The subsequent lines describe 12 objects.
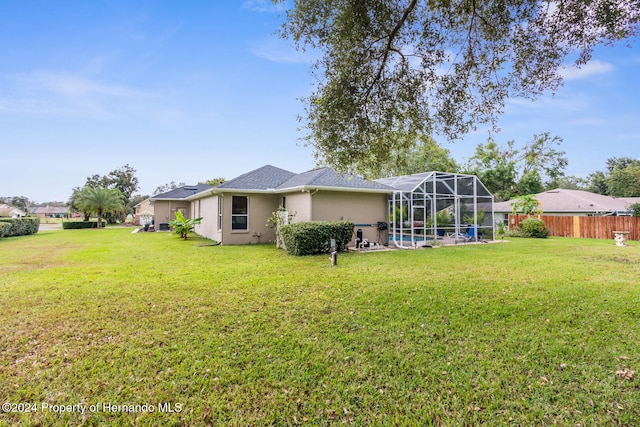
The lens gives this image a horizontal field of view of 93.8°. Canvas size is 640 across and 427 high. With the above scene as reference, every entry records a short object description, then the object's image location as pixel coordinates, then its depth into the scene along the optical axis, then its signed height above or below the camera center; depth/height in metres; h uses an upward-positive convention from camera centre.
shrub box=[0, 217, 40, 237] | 19.54 -0.23
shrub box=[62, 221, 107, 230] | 31.27 -0.25
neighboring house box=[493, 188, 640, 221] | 22.25 +1.13
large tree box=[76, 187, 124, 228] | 33.41 +2.47
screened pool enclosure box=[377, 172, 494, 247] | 14.47 +0.53
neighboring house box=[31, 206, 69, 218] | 88.64 +3.59
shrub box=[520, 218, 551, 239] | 18.80 -0.59
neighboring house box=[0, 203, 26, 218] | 51.52 +2.34
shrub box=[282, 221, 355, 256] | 10.81 -0.57
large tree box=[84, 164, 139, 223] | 55.28 +7.86
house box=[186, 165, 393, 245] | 12.88 +0.84
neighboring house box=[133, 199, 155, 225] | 39.00 +1.55
